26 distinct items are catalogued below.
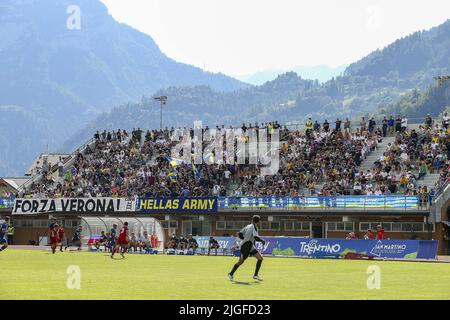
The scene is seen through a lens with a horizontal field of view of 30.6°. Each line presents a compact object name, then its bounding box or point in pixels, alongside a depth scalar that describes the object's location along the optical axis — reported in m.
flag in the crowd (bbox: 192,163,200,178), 73.94
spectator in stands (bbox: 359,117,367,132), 69.94
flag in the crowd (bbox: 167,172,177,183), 74.67
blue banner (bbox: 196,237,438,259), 48.62
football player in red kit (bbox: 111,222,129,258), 48.72
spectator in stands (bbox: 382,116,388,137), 69.69
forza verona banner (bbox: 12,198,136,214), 74.62
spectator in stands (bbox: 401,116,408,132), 67.56
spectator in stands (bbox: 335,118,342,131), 70.00
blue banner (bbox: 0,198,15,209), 83.75
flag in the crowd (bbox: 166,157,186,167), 77.12
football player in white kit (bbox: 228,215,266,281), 26.95
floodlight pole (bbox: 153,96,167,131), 92.51
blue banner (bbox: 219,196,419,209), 58.38
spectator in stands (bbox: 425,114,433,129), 64.88
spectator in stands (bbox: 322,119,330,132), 70.81
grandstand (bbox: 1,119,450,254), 60.12
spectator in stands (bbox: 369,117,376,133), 70.06
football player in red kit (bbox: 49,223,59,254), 55.09
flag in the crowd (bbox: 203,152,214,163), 75.47
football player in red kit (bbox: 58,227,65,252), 58.74
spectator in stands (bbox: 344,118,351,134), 70.15
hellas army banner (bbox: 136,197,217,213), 70.12
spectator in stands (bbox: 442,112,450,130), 63.64
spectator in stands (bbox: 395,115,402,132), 68.00
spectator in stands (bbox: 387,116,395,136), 69.75
